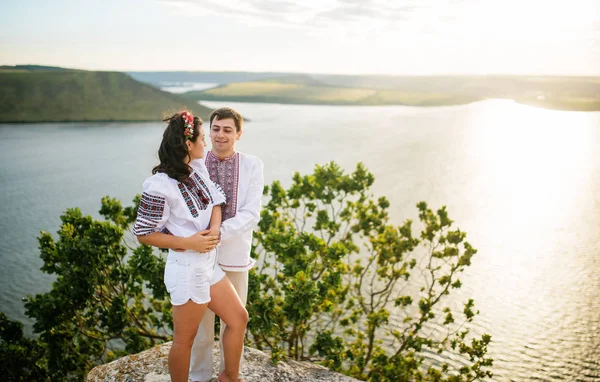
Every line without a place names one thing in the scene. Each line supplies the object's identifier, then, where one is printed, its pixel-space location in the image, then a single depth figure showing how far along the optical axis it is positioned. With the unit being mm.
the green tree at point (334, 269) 5805
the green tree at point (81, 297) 6562
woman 3443
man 3957
